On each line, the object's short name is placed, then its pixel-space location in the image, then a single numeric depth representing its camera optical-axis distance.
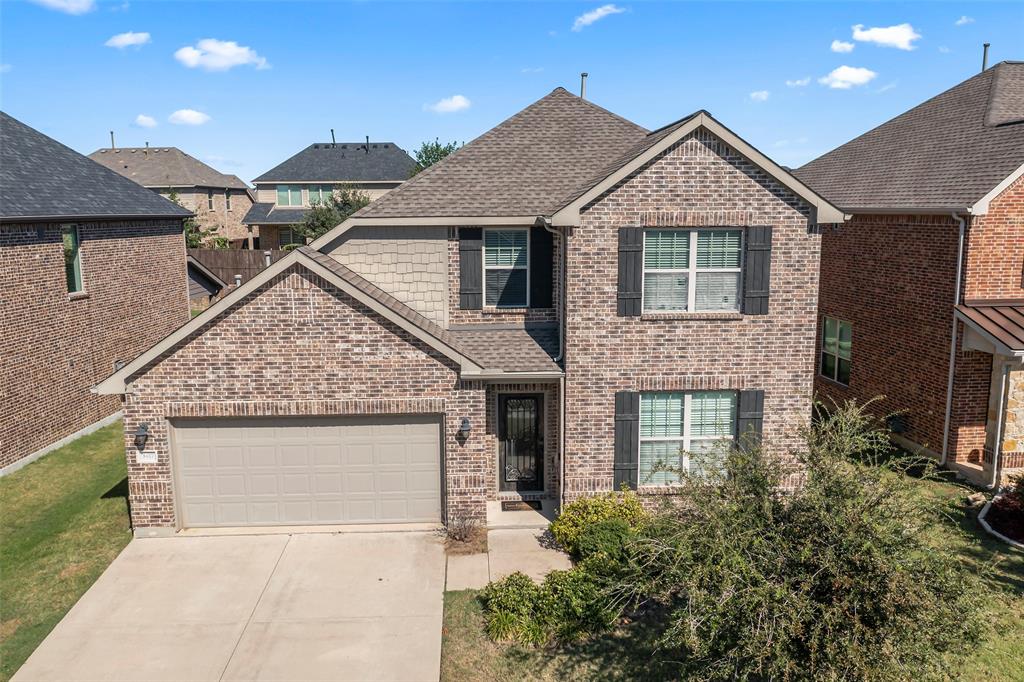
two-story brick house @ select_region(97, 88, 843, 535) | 12.84
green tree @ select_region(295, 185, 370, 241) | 43.47
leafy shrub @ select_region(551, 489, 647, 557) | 12.59
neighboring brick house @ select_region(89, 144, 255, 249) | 54.97
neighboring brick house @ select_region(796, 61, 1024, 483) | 15.41
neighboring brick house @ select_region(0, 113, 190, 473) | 16.55
